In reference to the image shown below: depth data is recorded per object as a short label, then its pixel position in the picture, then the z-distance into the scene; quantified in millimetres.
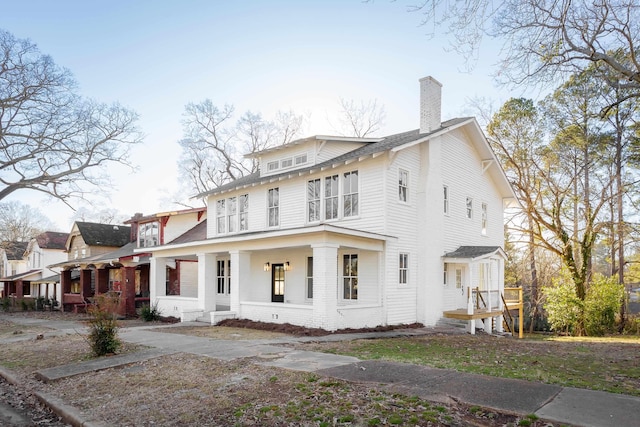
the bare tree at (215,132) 40500
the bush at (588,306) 22453
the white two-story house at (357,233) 15781
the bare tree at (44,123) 25000
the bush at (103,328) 10430
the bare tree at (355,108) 37281
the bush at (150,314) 20219
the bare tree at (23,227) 45762
